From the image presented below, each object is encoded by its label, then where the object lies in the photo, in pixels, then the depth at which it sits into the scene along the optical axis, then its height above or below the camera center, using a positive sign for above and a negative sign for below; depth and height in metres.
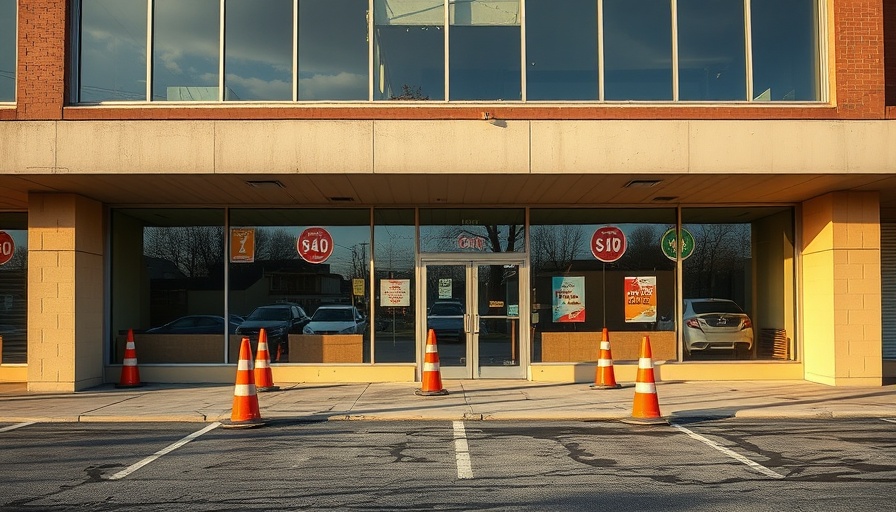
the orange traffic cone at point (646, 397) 10.76 -1.36
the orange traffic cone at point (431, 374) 13.27 -1.30
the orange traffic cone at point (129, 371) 14.84 -1.38
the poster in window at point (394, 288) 15.68 -0.02
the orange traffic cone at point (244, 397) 10.70 -1.32
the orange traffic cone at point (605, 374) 14.00 -1.40
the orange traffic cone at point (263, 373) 13.66 -1.34
